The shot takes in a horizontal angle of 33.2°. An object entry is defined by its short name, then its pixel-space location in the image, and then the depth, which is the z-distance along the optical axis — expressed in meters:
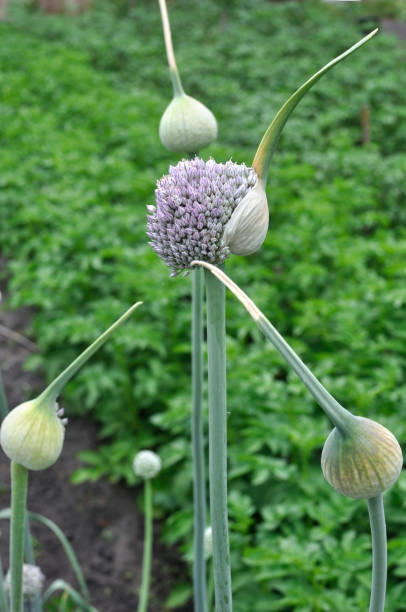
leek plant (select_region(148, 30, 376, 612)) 0.49
